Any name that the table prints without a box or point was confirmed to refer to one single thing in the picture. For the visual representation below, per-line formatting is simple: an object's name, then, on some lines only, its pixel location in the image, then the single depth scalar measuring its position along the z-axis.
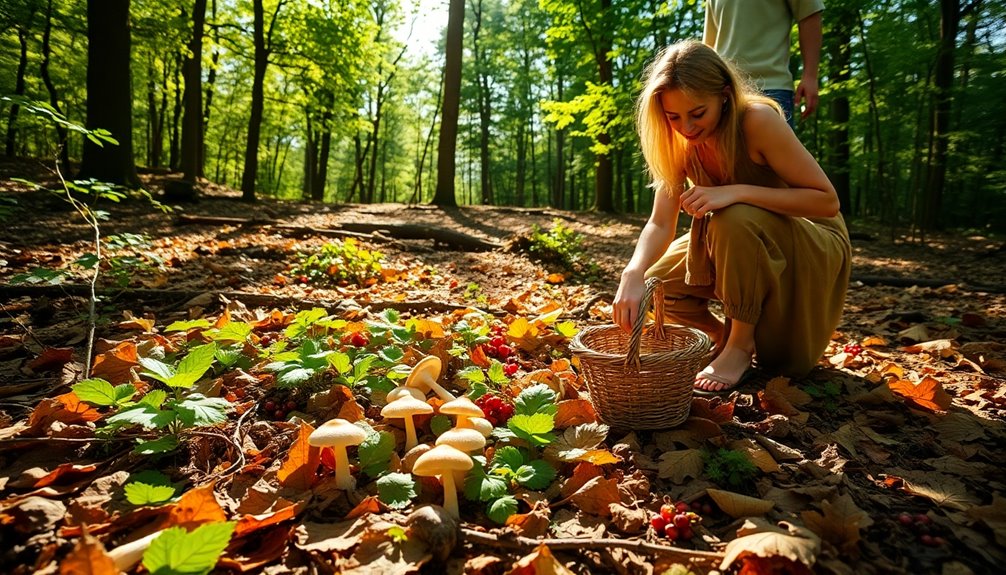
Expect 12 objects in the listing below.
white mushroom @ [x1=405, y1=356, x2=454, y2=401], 1.77
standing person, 2.87
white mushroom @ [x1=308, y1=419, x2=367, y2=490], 1.29
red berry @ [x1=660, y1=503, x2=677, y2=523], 1.33
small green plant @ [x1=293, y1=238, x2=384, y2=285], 4.45
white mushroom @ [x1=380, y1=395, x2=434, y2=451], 1.45
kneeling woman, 2.02
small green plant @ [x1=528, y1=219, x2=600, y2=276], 5.61
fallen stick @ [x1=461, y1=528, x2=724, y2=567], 1.21
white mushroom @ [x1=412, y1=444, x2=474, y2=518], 1.20
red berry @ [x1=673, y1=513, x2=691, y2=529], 1.29
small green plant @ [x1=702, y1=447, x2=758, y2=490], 1.52
